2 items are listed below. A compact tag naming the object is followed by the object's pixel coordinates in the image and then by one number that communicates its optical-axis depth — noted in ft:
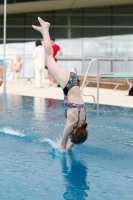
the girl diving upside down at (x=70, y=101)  21.24
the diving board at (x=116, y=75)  39.09
